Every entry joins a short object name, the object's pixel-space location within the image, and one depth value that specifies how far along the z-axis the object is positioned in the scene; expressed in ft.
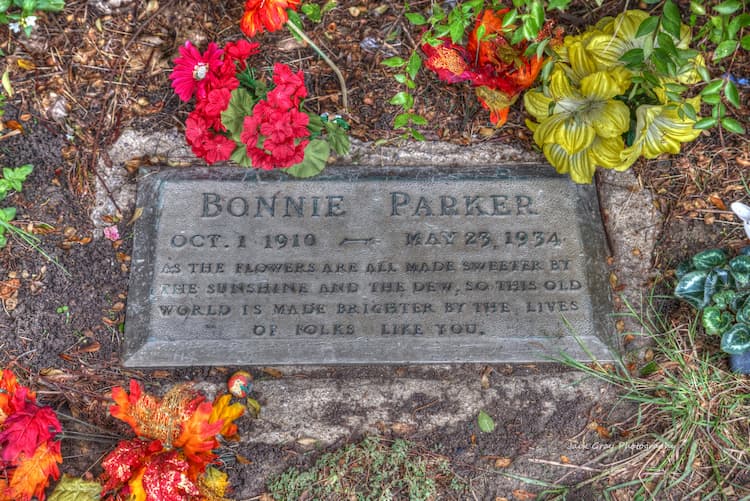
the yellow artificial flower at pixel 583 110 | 6.55
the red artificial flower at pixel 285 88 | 6.60
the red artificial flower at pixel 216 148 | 6.93
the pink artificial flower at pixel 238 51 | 6.98
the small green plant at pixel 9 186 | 7.44
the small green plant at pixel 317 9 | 7.06
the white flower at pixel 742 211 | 7.01
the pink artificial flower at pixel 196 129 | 6.85
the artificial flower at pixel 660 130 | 6.54
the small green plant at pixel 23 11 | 7.62
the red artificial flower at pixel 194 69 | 7.02
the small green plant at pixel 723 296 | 6.92
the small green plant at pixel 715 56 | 5.76
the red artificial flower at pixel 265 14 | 6.49
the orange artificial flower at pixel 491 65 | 7.00
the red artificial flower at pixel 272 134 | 6.55
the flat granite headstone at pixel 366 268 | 7.08
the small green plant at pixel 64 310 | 7.38
